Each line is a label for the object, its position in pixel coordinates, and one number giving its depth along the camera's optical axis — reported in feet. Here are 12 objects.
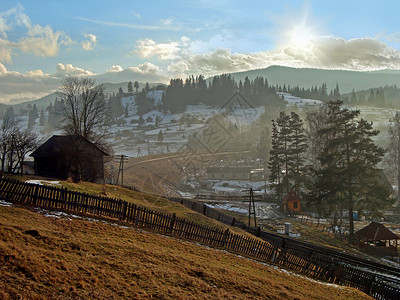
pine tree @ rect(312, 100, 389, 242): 99.96
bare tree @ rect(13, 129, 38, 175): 142.74
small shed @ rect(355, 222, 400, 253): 99.09
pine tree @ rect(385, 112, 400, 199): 178.81
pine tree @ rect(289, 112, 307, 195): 162.81
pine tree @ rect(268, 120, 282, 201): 173.06
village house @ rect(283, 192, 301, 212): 174.91
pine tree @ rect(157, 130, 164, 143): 485.56
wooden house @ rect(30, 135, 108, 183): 128.88
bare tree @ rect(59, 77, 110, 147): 151.64
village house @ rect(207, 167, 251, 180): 303.48
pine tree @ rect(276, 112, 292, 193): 168.35
